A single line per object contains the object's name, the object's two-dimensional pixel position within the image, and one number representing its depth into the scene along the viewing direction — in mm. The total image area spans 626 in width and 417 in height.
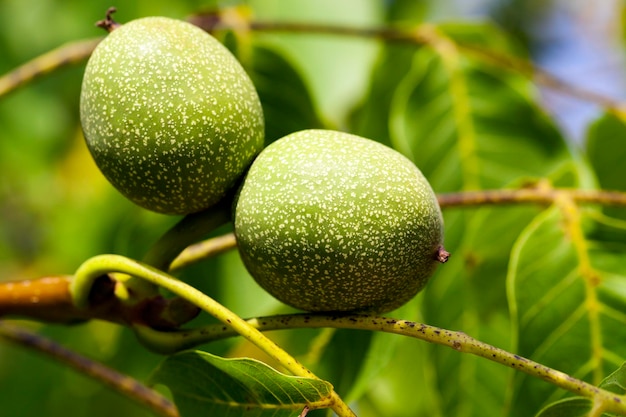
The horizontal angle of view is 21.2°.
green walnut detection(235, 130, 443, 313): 358
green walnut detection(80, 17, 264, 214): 364
